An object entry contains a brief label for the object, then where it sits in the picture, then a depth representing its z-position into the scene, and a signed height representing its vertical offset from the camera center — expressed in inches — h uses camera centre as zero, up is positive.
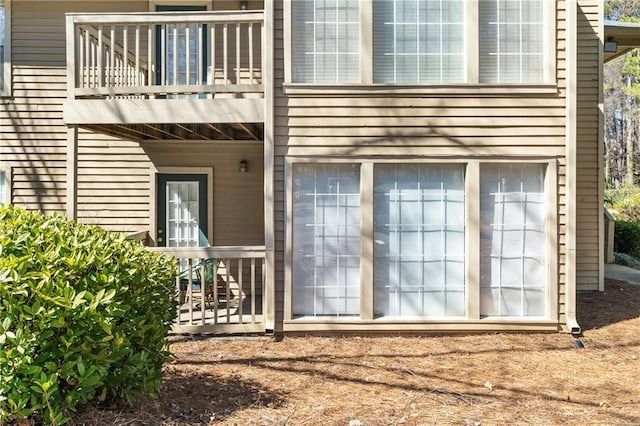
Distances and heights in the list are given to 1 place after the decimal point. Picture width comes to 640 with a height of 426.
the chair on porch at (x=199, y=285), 299.0 -42.1
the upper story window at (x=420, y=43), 236.5 +78.4
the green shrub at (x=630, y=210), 608.3 +7.2
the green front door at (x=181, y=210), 323.0 +3.5
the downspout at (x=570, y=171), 234.7 +20.3
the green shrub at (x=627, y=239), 479.9 -20.8
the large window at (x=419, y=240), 238.7 -11.1
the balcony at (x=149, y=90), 230.8 +55.6
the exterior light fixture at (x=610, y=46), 372.8 +120.9
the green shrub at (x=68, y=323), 112.7 -24.8
